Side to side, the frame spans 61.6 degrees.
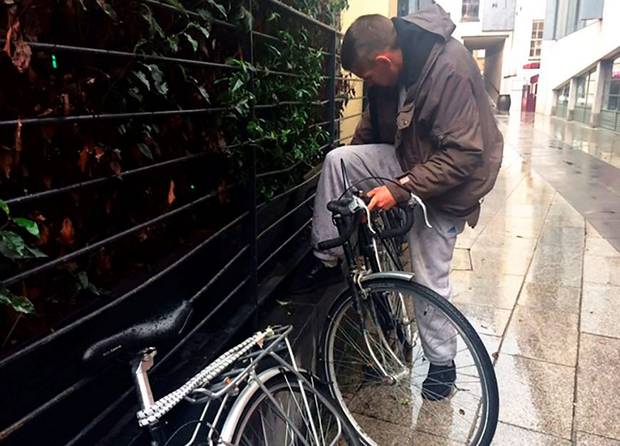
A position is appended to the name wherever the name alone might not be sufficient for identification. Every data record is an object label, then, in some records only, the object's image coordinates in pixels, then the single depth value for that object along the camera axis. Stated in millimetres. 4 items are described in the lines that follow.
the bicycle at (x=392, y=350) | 2299
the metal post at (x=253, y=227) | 2795
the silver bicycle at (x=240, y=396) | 1542
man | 2340
